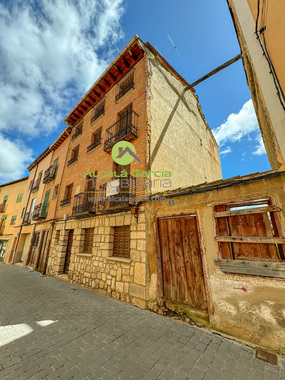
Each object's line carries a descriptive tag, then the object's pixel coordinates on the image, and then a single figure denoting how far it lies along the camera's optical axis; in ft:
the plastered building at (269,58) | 9.84
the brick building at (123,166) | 18.13
